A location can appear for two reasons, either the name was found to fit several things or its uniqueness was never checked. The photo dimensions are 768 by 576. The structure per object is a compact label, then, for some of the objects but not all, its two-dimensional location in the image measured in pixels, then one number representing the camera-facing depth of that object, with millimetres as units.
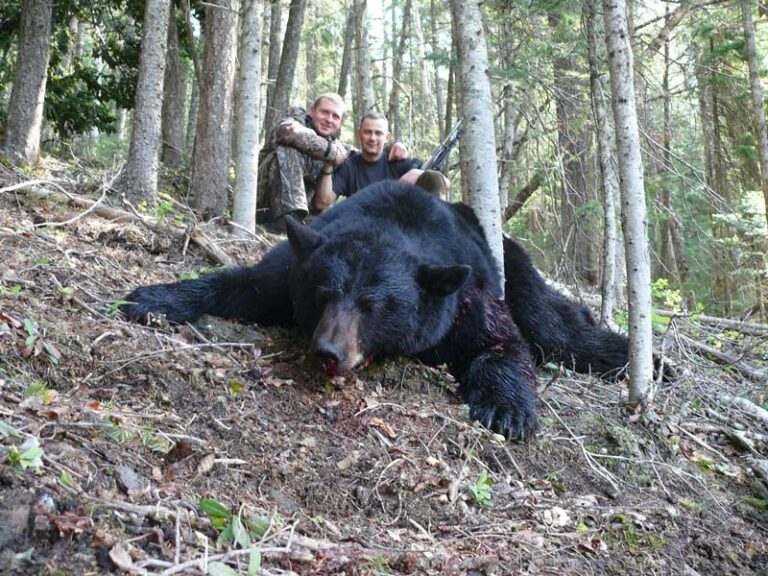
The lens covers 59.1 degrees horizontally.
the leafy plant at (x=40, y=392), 2816
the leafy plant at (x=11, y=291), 3846
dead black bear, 4234
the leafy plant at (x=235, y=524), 2293
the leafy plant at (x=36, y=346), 3289
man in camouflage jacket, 8469
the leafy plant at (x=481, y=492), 3387
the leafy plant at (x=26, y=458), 2164
